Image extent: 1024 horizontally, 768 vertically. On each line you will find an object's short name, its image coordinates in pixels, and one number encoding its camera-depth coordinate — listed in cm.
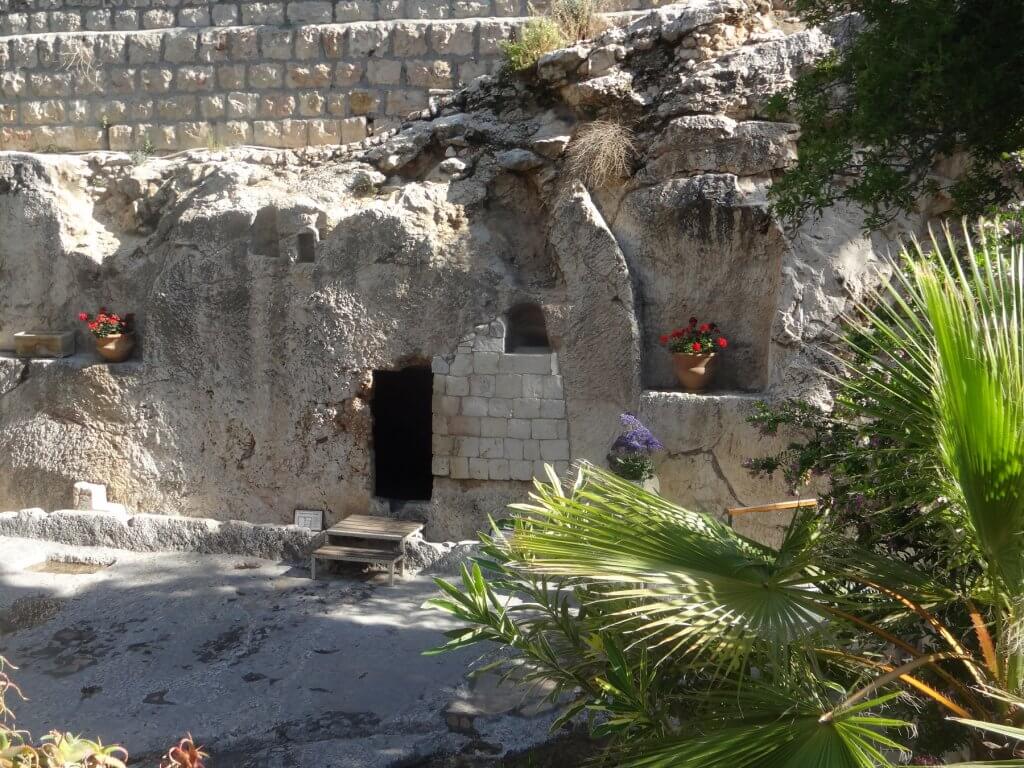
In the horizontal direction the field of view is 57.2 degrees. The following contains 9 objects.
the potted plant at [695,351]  763
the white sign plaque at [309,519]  844
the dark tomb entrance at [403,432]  991
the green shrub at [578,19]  879
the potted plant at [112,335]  884
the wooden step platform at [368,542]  747
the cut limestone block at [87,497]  872
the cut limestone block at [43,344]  923
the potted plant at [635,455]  616
